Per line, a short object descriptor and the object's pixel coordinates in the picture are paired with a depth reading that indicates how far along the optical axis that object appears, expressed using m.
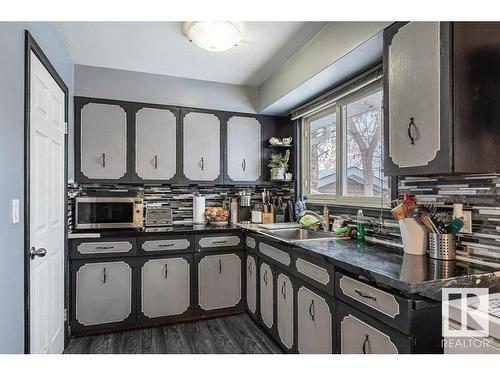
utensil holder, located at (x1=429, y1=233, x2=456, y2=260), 1.59
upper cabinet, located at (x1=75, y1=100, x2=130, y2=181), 2.83
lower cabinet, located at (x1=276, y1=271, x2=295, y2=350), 2.19
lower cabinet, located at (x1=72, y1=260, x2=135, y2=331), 2.60
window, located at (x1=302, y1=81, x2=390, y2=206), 2.35
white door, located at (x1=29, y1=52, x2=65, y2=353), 1.69
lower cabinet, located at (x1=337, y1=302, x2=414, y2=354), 1.27
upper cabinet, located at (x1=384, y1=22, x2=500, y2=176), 1.35
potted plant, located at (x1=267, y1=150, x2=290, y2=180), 3.36
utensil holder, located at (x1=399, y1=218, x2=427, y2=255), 1.72
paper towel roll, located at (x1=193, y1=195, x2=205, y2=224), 3.36
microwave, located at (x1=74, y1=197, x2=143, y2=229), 2.83
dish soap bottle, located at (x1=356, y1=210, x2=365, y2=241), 2.27
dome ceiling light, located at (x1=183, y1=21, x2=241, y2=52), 2.02
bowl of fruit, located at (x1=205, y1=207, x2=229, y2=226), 3.37
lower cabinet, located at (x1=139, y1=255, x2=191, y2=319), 2.76
